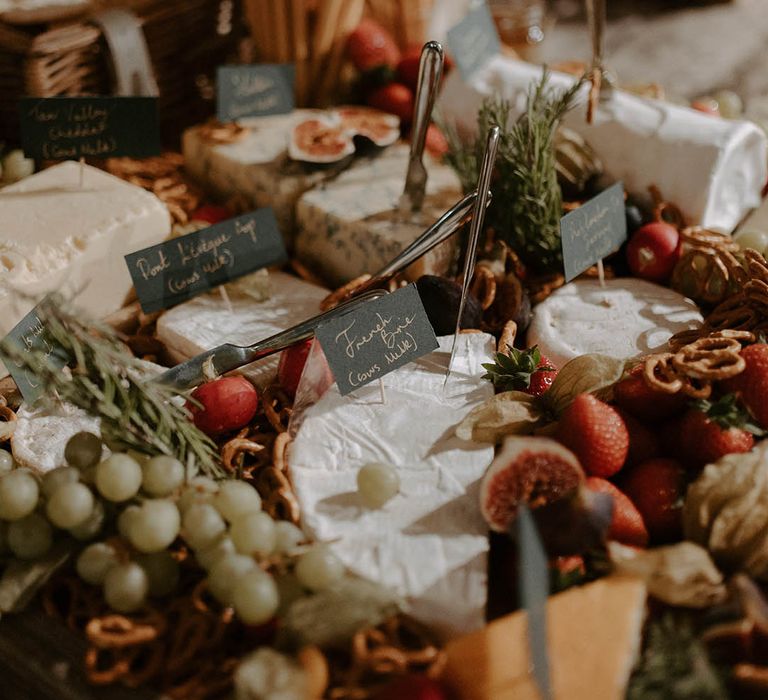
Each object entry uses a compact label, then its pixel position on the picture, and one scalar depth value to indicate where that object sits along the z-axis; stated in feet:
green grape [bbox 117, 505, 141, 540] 1.65
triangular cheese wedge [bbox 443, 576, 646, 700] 1.51
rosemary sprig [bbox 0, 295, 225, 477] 1.69
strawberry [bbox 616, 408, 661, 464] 1.86
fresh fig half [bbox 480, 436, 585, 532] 1.68
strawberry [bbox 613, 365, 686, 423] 1.89
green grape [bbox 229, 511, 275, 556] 1.66
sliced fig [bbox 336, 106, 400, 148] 2.63
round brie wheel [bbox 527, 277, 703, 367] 2.10
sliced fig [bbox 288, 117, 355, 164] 2.51
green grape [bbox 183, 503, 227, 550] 1.66
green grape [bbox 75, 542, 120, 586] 1.67
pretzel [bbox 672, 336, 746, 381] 1.81
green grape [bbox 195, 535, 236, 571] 1.66
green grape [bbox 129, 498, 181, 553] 1.64
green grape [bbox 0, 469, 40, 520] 1.67
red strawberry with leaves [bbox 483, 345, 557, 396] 1.94
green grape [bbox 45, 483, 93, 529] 1.65
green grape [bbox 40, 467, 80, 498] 1.69
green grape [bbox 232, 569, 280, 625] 1.57
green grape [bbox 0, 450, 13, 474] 1.90
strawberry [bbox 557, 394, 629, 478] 1.75
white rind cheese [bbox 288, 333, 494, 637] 1.66
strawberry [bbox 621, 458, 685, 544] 1.76
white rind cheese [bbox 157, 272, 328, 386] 2.16
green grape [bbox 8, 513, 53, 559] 1.69
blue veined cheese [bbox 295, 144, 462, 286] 2.34
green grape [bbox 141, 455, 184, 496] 1.70
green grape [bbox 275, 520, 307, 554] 1.69
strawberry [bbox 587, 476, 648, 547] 1.73
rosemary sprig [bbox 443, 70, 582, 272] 2.26
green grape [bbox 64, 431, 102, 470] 1.74
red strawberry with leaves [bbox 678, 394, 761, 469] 1.78
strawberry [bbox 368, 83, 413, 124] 2.93
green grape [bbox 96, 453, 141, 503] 1.67
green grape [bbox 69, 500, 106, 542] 1.69
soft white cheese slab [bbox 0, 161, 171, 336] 2.12
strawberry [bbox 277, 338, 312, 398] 2.05
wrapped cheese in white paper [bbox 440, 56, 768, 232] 2.38
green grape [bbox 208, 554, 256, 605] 1.61
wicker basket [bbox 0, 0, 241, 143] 2.53
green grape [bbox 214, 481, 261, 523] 1.69
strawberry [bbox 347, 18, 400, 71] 2.95
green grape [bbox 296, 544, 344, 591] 1.61
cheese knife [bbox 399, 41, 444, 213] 2.11
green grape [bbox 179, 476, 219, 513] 1.70
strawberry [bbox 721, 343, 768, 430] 1.82
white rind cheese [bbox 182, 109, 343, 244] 2.52
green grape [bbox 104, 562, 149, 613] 1.63
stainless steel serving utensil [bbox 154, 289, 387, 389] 1.99
